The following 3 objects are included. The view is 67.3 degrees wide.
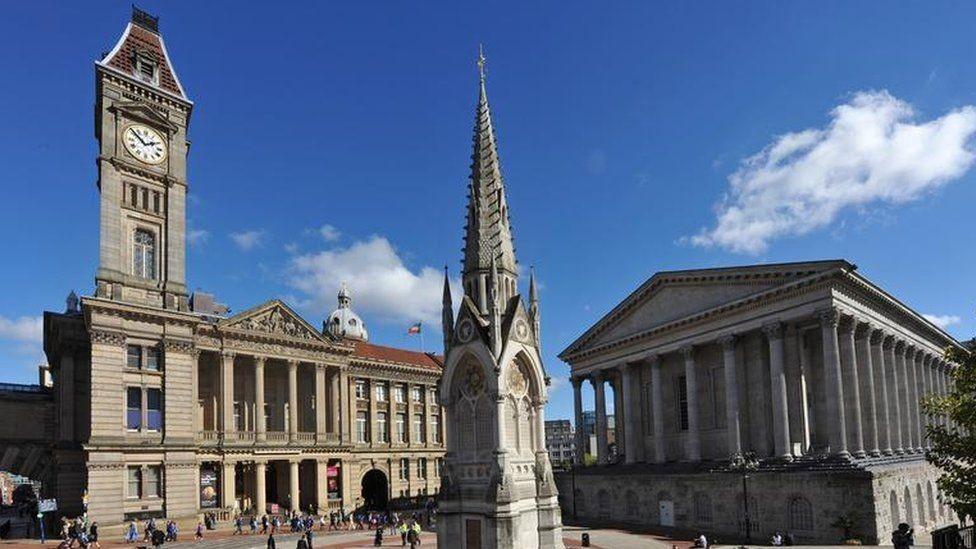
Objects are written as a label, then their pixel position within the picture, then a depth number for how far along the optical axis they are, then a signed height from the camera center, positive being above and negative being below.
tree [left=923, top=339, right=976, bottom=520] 21.12 -2.22
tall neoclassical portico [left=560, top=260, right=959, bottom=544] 46.97 +0.24
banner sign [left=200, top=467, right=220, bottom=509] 56.28 -7.22
